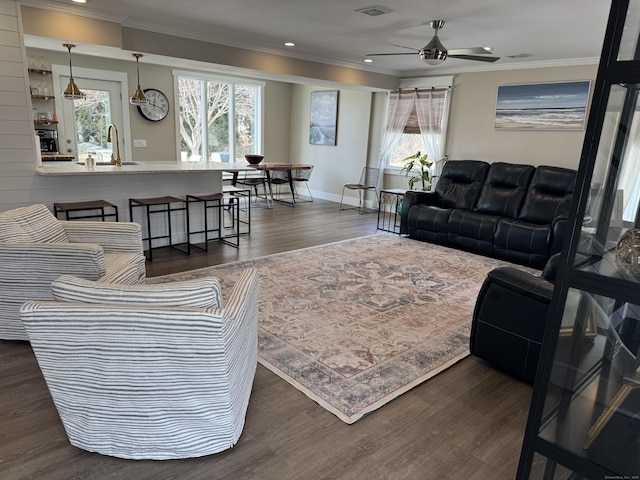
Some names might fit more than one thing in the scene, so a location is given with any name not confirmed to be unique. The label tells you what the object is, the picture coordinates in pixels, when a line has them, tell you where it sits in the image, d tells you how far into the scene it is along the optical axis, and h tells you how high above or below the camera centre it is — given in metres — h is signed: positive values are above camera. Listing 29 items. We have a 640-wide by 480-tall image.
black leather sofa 5.00 -0.87
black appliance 6.25 -0.29
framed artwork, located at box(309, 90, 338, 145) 8.66 +0.33
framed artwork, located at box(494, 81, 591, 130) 5.69 +0.53
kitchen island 4.32 -0.64
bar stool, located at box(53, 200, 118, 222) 4.25 -0.84
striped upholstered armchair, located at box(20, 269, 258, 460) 1.66 -0.94
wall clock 7.17 +0.31
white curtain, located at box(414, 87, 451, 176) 7.05 +0.34
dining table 7.45 -0.64
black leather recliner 2.46 -1.02
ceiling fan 4.01 +0.81
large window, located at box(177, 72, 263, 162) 7.94 +0.21
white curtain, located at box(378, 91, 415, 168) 7.50 +0.35
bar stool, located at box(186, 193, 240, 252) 5.19 -1.15
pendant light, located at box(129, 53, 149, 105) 5.12 +0.31
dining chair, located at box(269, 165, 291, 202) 7.96 -0.85
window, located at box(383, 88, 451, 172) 7.11 +0.26
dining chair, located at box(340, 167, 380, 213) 8.05 -0.84
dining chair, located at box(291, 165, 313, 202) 8.28 -0.83
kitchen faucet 4.99 -0.44
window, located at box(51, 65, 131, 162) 6.42 +0.15
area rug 2.57 -1.40
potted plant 7.17 -0.53
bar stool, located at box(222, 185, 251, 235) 5.73 -1.00
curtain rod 7.02 +0.82
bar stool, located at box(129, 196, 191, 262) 4.76 -0.95
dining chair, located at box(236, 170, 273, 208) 7.80 -0.89
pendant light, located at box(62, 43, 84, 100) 4.55 +0.31
